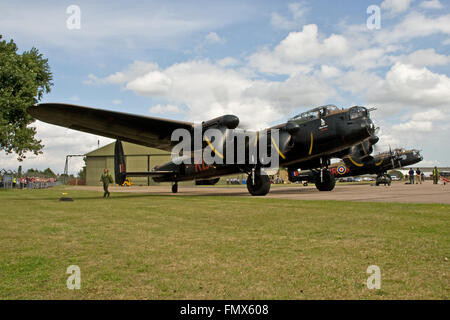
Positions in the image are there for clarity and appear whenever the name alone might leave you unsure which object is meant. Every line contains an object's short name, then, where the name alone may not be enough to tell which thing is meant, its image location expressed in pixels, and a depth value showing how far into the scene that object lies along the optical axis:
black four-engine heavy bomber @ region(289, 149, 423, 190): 32.50
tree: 28.09
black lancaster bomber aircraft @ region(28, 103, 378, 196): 14.77
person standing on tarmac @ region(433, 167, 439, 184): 32.68
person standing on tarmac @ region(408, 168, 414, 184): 35.84
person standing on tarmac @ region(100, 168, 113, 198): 18.16
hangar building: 60.47
